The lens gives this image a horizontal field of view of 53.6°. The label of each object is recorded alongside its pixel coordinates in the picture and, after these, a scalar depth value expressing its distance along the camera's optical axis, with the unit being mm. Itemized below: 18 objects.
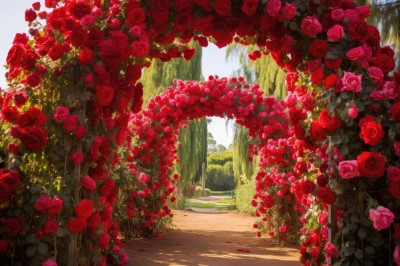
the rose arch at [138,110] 2453
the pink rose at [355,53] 2766
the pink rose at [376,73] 2756
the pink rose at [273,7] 2887
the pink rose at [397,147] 2557
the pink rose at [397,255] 2443
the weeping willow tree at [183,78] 12789
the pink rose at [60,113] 2487
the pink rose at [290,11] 2879
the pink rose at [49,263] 2312
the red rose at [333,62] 2863
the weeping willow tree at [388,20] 5883
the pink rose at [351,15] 2895
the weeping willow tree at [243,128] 11739
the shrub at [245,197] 12172
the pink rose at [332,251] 2766
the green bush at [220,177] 27641
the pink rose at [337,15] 2916
